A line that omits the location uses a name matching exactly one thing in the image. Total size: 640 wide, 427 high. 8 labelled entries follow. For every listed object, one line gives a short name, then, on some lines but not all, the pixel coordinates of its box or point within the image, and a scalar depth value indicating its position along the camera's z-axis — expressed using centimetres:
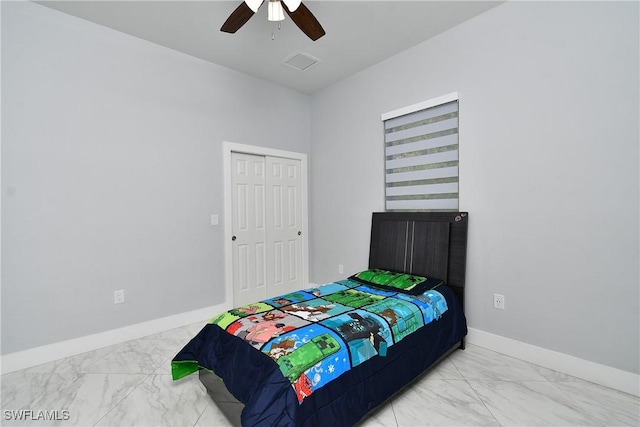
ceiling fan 189
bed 136
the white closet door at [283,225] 386
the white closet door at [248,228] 353
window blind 276
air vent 316
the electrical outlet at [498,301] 244
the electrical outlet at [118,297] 270
